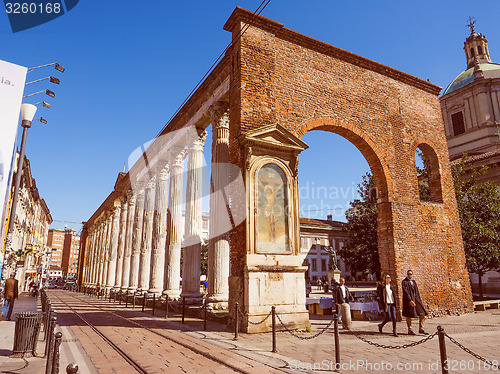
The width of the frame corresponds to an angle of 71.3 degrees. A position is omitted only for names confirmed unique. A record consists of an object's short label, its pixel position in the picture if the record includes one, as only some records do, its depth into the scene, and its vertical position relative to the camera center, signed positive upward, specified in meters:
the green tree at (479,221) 17.41 +2.42
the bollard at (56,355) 3.75 -0.88
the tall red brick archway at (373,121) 10.25 +4.77
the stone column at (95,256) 36.50 +1.90
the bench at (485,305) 14.50 -1.50
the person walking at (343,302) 9.38 -0.87
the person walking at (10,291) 11.47 -0.54
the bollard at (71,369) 2.86 -0.76
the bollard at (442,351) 3.78 -0.87
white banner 7.74 +3.86
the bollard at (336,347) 5.17 -1.11
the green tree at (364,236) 24.06 +2.37
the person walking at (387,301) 8.62 -0.75
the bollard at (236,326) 7.45 -1.14
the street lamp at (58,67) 11.94 +6.93
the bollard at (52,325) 4.95 -0.73
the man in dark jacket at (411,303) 8.35 -0.78
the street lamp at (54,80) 12.35 +6.70
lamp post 10.20 +3.47
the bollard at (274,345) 6.29 -1.29
